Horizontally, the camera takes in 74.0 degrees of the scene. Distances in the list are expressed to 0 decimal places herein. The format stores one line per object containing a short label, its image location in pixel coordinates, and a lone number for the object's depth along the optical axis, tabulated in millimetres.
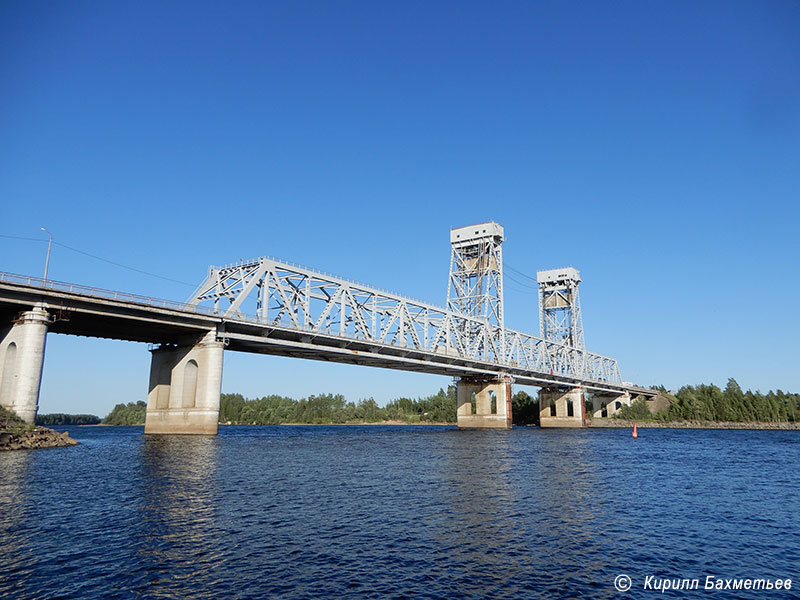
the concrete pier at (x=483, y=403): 108438
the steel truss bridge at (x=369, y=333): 67250
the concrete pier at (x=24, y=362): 43688
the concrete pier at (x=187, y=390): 56906
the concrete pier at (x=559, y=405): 134875
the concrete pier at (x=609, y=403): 171500
